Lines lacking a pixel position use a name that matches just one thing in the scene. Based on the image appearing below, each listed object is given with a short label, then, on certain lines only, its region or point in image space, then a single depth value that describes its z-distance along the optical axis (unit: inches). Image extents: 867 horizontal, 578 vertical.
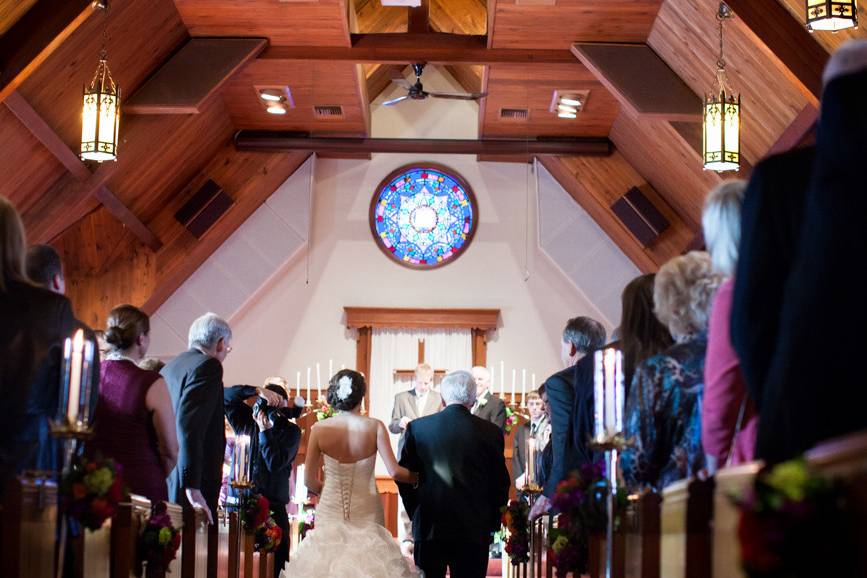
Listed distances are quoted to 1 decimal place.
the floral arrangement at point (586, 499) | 157.3
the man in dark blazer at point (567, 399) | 205.2
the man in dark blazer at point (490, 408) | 386.9
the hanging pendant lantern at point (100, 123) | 343.6
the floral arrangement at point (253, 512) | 244.2
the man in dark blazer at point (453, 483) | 258.1
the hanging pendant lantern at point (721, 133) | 337.7
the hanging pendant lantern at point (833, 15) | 253.4
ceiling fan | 456.4
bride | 251.1
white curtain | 595.8
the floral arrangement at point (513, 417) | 422.1
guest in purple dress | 176.6
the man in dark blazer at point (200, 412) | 207.3
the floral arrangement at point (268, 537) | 261.1
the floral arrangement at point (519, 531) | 261.6
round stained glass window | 614.2
